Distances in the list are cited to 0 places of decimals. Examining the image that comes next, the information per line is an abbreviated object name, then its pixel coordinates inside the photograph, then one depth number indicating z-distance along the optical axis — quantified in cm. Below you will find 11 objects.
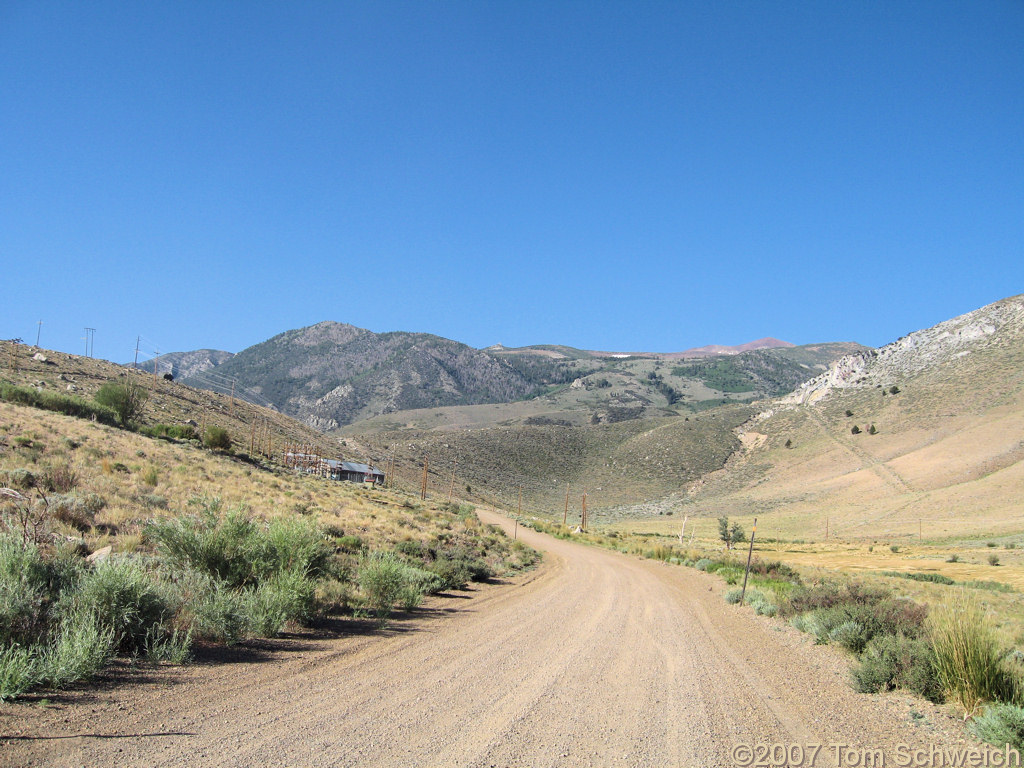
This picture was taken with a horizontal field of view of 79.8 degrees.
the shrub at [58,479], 1540
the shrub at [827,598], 1263
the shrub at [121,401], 4547
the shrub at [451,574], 1596
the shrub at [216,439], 4612
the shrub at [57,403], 3797
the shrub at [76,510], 1202
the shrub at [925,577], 2506
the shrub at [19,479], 1491
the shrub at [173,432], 4369
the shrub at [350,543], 1726
